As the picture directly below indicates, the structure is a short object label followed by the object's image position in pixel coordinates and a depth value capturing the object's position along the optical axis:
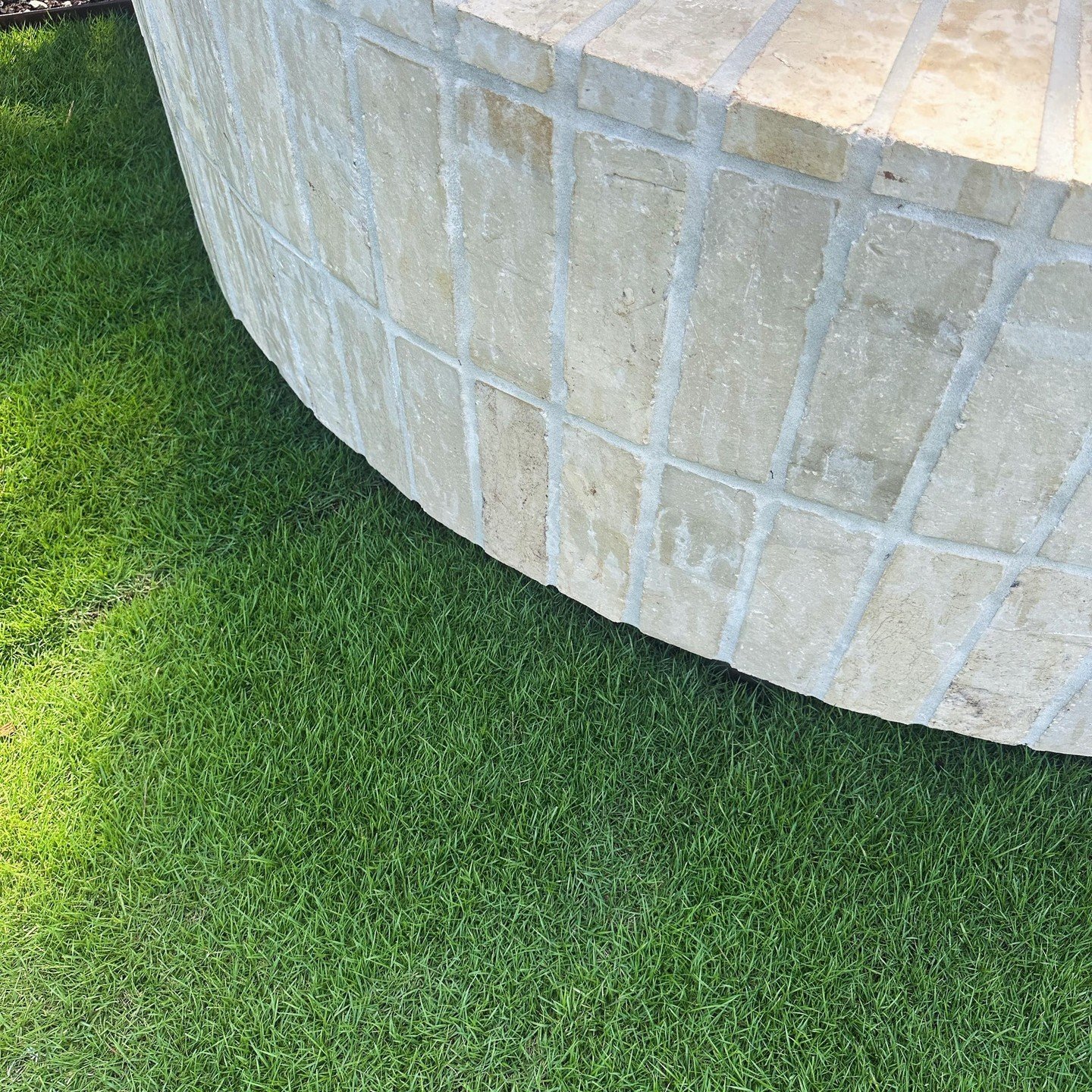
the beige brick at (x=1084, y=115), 1.19
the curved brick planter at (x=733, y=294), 1.27
